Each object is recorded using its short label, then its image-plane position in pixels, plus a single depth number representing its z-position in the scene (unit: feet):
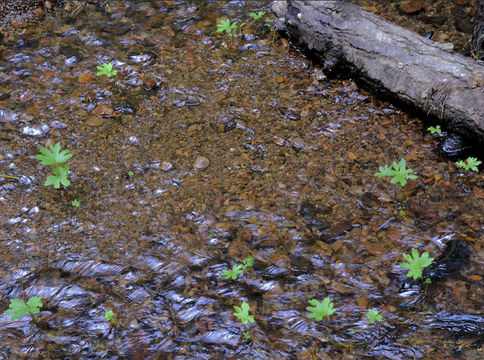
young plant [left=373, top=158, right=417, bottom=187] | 10.73
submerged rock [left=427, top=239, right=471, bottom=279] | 9.83
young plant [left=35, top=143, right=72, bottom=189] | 11.42
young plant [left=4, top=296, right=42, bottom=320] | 9.13
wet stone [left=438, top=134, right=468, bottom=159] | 12.25
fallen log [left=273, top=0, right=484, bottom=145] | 12.20
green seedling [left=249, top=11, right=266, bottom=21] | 17.03
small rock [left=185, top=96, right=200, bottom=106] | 14.44
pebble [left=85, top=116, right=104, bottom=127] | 13.87
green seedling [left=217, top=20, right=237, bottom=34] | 16.08
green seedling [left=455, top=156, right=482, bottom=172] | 11.70
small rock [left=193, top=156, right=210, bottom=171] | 12.67
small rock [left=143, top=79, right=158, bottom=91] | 15.03
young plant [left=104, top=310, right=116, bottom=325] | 9.43
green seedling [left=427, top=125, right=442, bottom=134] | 12.92
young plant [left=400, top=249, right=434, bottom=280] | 9.18
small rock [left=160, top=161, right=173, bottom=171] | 12.65
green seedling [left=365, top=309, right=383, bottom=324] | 9.03
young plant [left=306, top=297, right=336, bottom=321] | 8.66
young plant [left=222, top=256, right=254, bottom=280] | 10.09
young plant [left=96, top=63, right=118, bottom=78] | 14.99
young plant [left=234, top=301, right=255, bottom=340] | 9.00
